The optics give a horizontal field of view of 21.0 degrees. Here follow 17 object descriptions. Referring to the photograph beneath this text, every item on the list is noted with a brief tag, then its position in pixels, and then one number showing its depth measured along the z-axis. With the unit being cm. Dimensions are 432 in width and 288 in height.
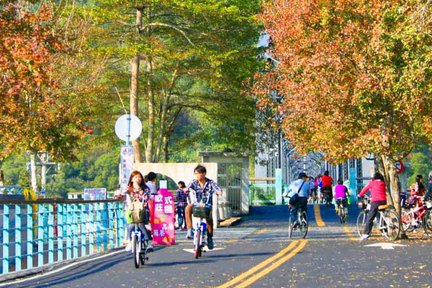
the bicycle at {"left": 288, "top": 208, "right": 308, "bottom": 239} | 2994
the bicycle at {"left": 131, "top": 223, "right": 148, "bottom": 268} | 2011
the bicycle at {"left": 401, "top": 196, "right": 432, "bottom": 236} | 3080
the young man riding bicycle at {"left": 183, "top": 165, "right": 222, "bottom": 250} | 2228
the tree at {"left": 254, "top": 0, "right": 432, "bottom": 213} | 2716
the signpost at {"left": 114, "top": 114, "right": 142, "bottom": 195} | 2719
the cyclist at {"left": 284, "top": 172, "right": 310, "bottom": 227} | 3016
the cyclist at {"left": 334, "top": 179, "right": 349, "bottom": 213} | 4215
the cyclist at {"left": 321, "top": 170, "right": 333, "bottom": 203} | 5638
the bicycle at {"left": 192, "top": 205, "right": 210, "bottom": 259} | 2208
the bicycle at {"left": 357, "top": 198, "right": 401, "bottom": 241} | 2830
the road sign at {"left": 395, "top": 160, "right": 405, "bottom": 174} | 4387
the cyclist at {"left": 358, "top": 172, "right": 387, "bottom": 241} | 2847
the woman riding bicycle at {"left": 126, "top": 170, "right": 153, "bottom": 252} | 2086
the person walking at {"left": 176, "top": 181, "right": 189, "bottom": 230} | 3784
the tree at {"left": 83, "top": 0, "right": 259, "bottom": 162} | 4541
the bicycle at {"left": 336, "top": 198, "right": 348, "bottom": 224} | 4094
